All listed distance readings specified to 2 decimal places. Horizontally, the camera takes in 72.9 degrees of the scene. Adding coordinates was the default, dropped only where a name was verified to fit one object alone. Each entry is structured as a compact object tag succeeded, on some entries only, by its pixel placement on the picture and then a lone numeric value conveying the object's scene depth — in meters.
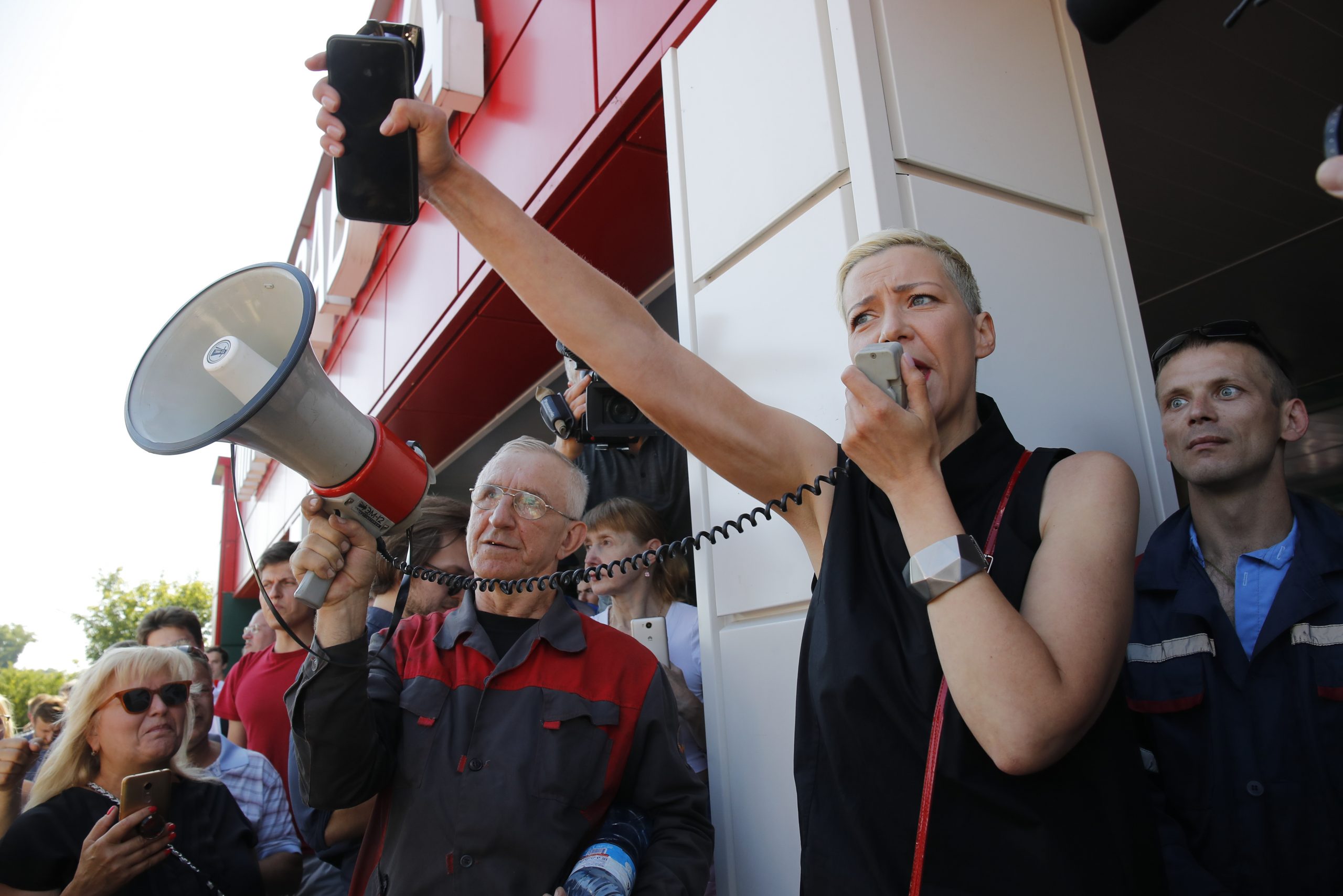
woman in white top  3.21
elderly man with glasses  2.03
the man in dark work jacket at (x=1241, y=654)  1.59
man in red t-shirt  4.15
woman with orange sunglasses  2.62
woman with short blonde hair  1.16
